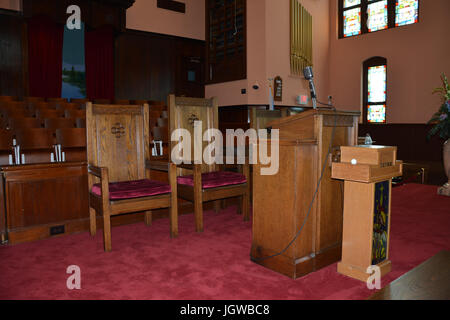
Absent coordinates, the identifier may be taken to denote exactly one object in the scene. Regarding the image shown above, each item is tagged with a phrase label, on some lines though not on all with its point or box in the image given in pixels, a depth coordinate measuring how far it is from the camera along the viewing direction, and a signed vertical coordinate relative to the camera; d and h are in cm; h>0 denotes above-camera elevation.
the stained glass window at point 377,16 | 686 +225
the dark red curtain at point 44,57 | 611 +132
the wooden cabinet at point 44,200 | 239 -47
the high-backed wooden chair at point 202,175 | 263 -34
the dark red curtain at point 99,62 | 673 +132
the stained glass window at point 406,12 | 642 +217
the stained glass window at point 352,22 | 732 +227
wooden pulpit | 180 -35
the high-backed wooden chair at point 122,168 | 229 -25
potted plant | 389 +4
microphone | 186 +29
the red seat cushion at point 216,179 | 268 -36
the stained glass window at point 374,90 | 703 +84
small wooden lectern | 168 -36
